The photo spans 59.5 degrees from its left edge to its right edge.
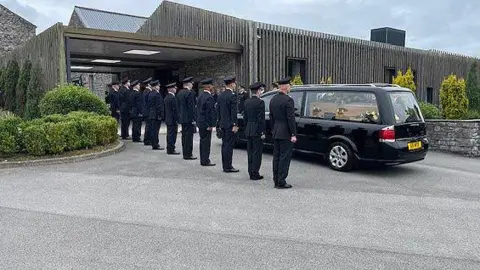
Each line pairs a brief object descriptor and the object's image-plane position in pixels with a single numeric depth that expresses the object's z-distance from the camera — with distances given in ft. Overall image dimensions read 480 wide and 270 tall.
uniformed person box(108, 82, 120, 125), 46.28
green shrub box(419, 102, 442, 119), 43.62
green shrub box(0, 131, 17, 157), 29.30
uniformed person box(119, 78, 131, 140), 41.75
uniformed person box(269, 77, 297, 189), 22.90
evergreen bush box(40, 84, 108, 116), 39.47
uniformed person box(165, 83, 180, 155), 33.53
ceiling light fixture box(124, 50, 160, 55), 58.03
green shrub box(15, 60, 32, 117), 53.52
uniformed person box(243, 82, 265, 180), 24.88
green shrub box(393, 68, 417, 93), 49.62
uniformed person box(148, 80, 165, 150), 35.96
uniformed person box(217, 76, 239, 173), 26.91
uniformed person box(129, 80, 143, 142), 39.96
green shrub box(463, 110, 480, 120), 46.71
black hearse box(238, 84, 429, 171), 25.86
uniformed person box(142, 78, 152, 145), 37.89
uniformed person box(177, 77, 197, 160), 31.09
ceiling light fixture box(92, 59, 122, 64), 69.67
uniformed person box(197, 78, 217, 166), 28.45
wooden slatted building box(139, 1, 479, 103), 55.01
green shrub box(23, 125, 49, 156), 29.73
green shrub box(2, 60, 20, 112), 61.05
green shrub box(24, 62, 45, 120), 48.80
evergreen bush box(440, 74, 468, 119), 45.91
